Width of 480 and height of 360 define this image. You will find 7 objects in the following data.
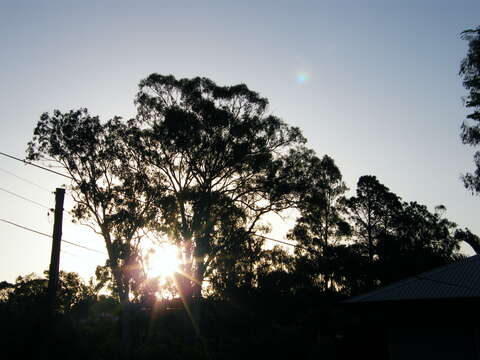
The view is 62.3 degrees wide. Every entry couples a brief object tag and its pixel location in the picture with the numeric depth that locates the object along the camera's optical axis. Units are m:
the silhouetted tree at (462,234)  38.28
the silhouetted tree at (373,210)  36.47
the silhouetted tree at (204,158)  24.05
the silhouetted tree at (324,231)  30.92
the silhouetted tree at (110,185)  22.88
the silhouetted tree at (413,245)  36.03
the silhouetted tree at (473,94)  18.03
